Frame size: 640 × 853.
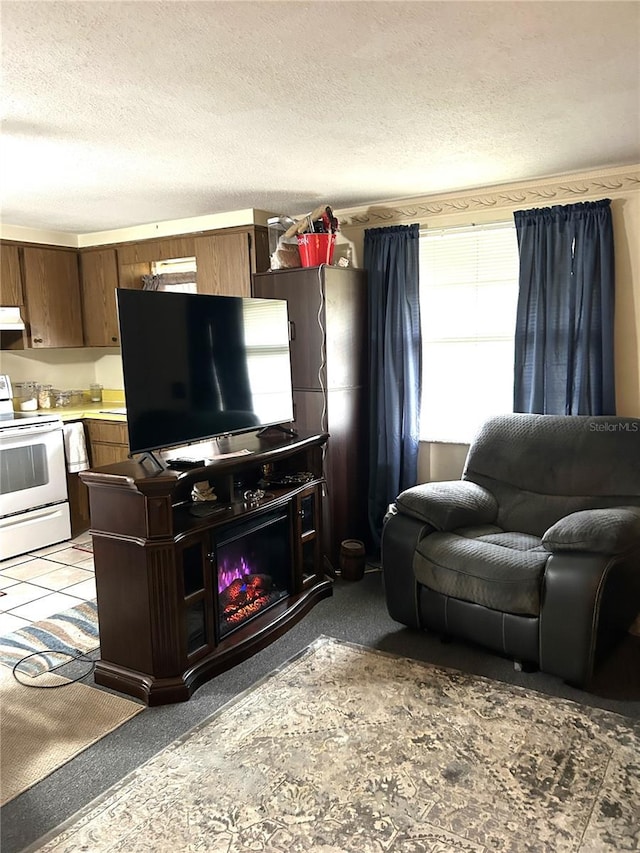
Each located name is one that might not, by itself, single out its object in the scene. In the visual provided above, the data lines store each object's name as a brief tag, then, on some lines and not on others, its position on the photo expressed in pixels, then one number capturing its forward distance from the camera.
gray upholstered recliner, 2.68
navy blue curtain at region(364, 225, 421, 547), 4.14
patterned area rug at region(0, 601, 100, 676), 3.06
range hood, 4.75
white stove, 4.40
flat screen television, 2.67
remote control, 2.81
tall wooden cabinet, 3.90
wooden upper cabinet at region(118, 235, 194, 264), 4.69
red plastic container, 3.89
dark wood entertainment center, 2.64
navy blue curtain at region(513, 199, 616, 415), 3.52
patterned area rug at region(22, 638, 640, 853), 1.92
